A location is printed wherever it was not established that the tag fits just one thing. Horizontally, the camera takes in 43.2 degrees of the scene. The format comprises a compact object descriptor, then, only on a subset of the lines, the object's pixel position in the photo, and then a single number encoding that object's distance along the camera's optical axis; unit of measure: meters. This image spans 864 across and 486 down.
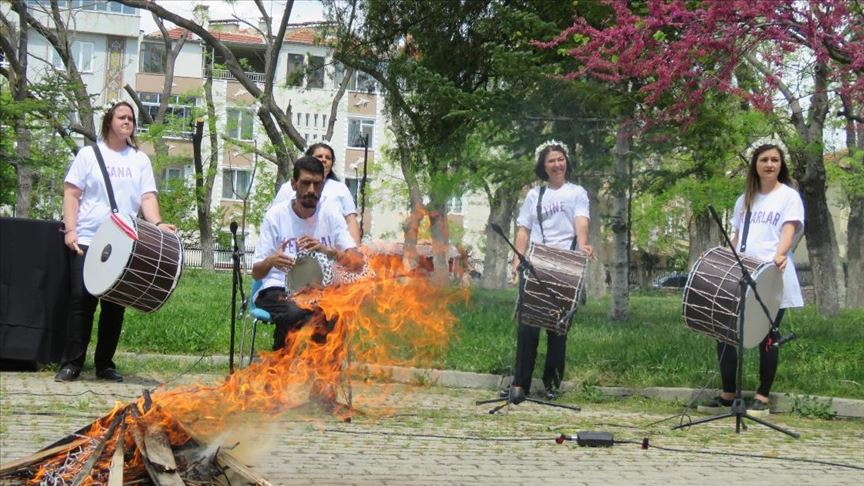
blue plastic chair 7.92
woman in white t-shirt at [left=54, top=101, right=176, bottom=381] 9.05
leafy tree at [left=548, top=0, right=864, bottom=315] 10.98
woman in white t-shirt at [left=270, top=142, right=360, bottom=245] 8.62
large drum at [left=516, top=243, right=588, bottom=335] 8.82
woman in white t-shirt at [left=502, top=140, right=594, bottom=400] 9.53
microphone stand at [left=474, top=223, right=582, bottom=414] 8.80
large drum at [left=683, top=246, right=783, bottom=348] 8.36
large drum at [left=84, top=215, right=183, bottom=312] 8.17
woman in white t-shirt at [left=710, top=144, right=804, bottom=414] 8.88
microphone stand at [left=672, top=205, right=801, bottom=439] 8.04
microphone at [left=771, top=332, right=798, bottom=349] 8.38
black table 9.56
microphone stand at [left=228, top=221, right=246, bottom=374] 8.43
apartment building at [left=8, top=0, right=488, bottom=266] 58.50
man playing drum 7.54
